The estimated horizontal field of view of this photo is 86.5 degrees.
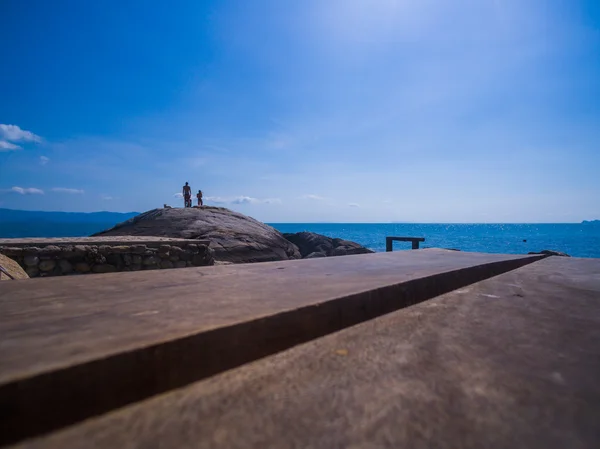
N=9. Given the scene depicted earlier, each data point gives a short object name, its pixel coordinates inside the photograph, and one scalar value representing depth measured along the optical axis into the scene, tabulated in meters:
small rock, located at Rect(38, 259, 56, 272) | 5.20
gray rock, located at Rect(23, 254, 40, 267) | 5.10
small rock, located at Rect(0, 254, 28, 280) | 3.63
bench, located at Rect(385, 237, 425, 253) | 9.17
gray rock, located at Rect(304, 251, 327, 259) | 17.66
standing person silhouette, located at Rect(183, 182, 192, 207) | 17.33
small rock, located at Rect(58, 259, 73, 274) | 5.34
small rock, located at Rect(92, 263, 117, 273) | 5.59
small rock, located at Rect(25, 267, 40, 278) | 5.05
